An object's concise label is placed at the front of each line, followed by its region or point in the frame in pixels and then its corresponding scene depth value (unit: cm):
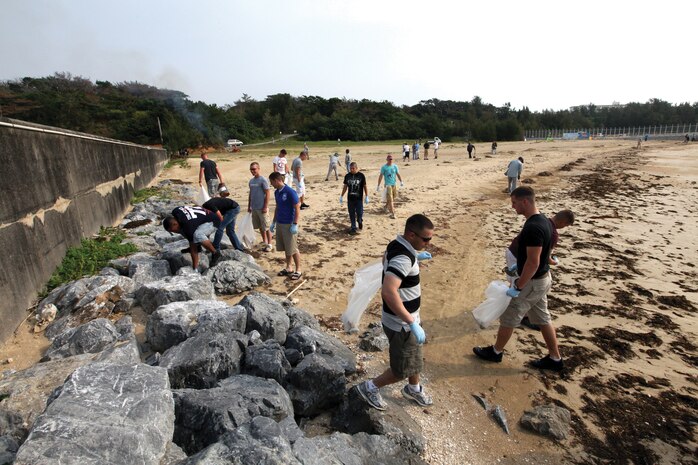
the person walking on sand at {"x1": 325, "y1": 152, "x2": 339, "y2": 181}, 1769
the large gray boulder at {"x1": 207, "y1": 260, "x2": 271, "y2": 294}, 534
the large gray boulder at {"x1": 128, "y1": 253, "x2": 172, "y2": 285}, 532
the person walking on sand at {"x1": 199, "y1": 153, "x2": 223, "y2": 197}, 1110
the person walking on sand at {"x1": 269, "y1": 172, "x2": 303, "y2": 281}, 584
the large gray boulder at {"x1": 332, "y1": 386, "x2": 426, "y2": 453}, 281
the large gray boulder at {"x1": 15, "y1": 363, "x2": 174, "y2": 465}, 185
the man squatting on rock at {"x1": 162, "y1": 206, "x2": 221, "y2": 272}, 544
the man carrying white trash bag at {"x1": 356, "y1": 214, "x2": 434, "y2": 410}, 275
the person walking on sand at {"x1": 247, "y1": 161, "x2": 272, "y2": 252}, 696
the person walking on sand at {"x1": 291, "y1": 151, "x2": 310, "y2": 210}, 1043
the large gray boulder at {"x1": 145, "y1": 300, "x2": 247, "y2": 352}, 359
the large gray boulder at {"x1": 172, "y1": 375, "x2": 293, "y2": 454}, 242
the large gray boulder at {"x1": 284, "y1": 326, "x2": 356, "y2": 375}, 364
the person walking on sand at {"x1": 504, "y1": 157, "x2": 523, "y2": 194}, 1343
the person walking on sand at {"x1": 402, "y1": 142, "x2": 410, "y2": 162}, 2748
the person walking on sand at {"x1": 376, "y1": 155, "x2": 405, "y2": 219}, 1003
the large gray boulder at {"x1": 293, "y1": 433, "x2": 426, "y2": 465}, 216
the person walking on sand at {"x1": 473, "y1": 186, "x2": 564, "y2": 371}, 343
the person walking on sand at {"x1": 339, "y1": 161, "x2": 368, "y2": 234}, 844
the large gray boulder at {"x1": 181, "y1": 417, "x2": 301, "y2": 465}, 191
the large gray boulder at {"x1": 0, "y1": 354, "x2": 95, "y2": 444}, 257
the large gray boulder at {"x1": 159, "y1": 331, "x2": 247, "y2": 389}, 306
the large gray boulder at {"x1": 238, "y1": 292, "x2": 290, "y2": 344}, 383
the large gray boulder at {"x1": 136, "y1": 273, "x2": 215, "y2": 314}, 443
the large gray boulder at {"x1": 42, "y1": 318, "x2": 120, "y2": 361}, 364
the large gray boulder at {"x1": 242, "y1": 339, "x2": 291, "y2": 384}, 318
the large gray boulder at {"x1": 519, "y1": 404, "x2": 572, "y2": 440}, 312
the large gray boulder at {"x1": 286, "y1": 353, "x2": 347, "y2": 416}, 307
